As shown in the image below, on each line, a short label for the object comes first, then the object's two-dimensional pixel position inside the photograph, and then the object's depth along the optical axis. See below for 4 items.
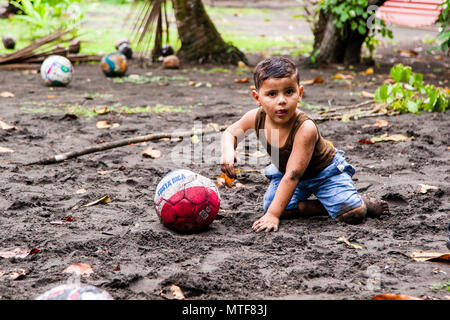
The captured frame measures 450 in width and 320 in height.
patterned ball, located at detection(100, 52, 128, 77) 7.63
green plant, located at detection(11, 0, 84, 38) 10.45
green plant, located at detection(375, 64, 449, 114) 5.55
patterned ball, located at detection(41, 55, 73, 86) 6.96
